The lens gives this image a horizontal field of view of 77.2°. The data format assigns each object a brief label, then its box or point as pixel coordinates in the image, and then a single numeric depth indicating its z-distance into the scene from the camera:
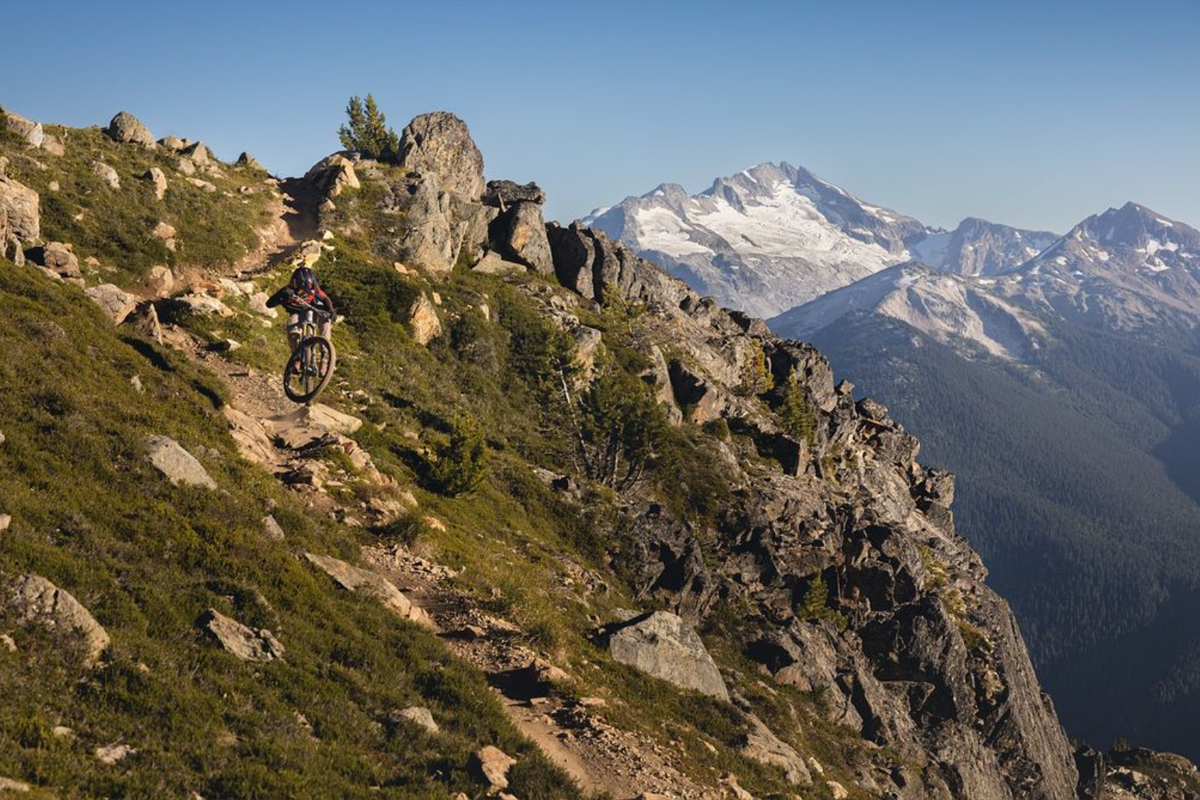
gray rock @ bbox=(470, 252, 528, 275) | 80.62
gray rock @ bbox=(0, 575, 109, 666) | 13.34
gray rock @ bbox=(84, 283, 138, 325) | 32.66
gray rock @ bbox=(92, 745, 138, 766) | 11.77
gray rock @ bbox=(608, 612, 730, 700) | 27.67
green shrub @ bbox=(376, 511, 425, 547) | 26.77
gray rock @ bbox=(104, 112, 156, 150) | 62.44
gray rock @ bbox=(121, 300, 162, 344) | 32.81
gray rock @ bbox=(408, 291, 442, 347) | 59.88
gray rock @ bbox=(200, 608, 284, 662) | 15.95
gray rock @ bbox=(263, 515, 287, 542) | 21.28
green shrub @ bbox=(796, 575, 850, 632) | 57.25
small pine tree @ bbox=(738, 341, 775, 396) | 96.25
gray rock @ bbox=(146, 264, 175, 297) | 42.34
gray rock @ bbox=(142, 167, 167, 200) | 54.44
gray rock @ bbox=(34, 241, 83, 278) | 34.91
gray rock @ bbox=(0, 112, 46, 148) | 49.47
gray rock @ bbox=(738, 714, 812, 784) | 25.84
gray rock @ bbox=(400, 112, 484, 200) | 92.31
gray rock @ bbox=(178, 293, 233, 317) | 38.75
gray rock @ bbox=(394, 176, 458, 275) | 71.69
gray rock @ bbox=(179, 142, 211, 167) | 66.62
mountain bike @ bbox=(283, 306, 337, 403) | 28.02
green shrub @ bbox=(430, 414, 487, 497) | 36.19
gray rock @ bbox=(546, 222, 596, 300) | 91.69
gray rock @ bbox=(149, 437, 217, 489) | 21.11
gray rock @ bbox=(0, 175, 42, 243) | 34.84
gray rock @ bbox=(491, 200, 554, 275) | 87.00
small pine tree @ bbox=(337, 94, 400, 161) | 107.38
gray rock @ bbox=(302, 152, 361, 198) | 73.94
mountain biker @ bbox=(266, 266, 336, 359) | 27.17
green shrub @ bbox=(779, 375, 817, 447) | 88.56
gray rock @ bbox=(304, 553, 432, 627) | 21.52
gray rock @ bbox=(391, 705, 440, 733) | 16.56
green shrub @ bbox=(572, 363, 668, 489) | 62.44
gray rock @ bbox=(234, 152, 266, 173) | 79.12
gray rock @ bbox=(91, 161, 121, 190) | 50.59
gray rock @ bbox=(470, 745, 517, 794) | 15.54
